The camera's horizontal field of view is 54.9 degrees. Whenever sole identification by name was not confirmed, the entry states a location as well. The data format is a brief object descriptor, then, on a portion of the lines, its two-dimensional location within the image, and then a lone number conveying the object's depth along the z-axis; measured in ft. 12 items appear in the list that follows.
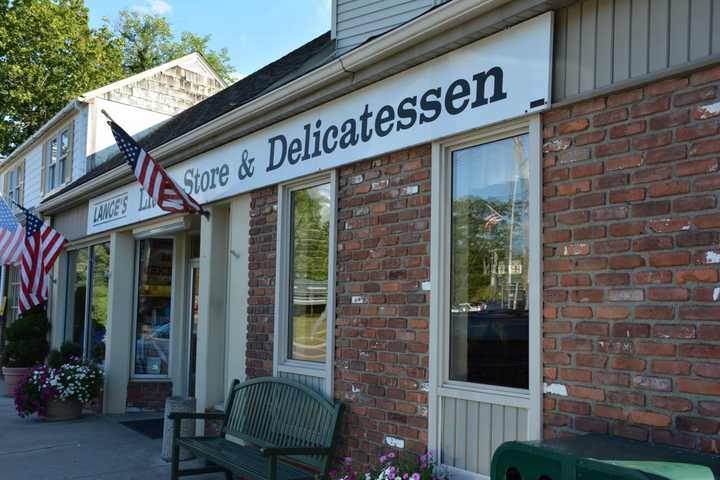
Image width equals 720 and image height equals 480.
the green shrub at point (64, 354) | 36.37
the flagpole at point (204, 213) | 25.79
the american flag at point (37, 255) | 38.27
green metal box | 8.98
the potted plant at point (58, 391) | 32.68
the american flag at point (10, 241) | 41.24
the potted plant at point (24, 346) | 42.86
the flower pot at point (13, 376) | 42.73
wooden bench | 17.35
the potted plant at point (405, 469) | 14.33
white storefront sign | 13.91
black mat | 29.87
